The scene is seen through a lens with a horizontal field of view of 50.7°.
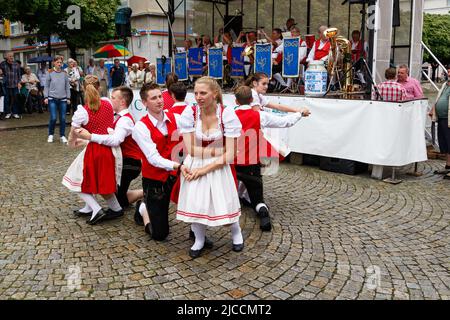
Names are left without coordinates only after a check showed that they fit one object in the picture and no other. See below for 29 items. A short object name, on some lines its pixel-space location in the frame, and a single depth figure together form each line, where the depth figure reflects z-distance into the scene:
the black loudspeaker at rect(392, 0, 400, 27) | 9.57
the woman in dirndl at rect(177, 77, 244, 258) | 3.93
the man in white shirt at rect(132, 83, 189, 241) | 4.17
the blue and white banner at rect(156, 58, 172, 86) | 14.66
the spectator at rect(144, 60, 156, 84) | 15.82
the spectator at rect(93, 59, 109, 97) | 18.65
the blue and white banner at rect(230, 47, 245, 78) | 12.16
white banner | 7.21
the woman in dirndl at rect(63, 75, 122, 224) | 4.99
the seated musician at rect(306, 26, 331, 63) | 9.99
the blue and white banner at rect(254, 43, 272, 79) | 10.87
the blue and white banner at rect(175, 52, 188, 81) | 13.82
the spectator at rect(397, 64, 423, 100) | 8.57
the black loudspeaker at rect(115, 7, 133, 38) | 13.54
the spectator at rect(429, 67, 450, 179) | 7.87
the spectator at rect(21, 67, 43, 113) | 17.89
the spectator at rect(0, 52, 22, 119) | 15.46
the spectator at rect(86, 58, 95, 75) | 18.61
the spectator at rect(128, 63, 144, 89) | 16.39
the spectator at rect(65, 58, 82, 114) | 15.67
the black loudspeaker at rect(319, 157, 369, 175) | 7.79
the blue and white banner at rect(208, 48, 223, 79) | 12.43
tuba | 9.55
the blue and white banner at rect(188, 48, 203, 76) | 13.30
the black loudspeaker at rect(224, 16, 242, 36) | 16.25
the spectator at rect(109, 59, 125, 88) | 18.33
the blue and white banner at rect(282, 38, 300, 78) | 10.45
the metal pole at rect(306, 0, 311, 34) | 15.00
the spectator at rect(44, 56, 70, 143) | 10.79
